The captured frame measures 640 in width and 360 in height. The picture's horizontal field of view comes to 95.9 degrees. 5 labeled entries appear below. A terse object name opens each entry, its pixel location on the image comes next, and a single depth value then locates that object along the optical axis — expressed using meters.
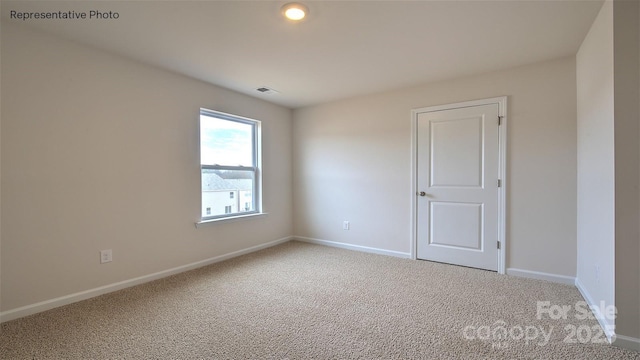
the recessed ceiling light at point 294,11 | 1.96
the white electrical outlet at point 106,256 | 2.65
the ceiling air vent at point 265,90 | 3.76
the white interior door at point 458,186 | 3.24
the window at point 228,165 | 3.62
